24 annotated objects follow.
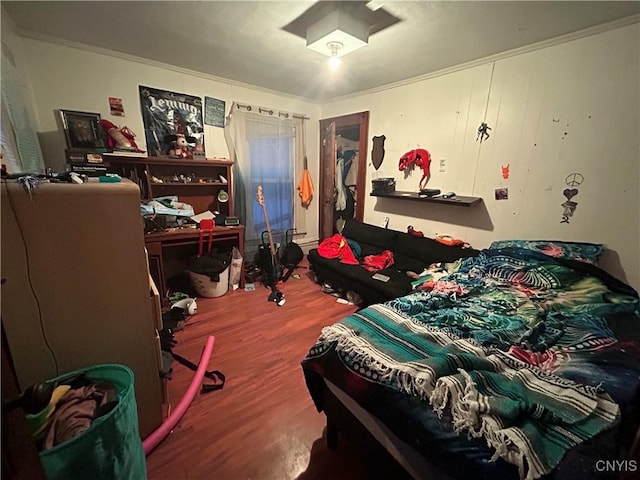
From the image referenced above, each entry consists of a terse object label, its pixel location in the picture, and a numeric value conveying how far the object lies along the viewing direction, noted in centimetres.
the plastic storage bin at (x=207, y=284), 286
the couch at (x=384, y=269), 250
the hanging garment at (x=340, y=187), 412
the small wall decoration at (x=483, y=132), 250
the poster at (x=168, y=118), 280
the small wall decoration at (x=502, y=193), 245
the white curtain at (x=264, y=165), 339
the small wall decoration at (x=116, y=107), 262
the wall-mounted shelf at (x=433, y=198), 254
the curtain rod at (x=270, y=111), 335
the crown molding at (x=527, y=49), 180
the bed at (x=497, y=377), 80
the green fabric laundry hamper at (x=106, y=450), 80
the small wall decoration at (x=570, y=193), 208
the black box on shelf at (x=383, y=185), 321
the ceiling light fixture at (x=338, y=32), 175
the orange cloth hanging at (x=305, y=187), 411
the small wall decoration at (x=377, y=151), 342
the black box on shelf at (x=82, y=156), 228
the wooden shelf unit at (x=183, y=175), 274
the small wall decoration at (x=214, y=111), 314
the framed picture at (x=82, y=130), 238
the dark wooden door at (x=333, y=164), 363
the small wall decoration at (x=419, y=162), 297
